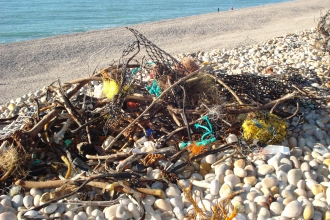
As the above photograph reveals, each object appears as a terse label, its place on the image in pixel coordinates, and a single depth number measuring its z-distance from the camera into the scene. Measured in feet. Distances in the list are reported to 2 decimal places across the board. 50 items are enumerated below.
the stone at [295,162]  7.76
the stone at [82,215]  6.81
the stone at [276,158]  7.77
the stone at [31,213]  6.79
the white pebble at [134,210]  6.82
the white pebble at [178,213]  6.73
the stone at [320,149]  8.33
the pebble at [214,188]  7.14
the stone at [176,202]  7.00
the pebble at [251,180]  7.36
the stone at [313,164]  7.78
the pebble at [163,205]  6.97
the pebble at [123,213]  6.77
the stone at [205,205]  6.66
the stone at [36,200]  7.32
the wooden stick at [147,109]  8.28
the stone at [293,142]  8.70
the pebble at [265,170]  7.57
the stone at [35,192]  7.60
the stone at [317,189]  6.97
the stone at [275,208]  6.56
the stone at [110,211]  6.81
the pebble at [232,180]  7.32
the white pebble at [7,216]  6.75
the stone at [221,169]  7.70
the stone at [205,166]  8.04
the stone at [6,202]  7.29
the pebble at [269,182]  7.20
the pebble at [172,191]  7.30
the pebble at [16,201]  7.38
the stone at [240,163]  7.77
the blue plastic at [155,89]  9.29
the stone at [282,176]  7.36
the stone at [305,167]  7.61
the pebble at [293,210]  6.30
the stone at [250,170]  7.60
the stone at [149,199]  7.13
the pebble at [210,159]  8.07
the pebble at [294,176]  7.28
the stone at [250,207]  6.58
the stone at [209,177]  7.63
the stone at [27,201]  7.34
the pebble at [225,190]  7.04
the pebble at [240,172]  7.52
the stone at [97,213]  6.88
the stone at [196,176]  7.75
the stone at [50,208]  6.96
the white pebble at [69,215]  6.86
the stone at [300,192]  6.96
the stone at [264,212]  6.45
